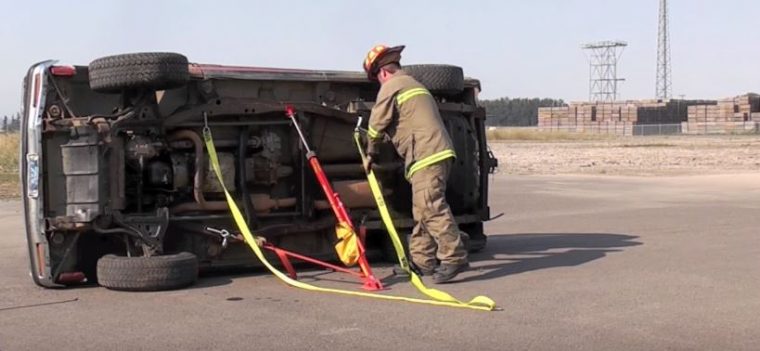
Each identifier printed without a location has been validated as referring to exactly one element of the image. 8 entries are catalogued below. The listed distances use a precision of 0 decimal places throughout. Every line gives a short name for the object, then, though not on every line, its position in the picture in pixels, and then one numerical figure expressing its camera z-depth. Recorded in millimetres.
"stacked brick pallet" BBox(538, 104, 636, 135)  82312
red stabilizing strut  7406
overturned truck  6961
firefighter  7191
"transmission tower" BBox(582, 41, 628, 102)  118762
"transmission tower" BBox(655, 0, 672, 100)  99188
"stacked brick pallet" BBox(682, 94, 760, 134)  77500
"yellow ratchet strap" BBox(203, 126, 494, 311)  6323
